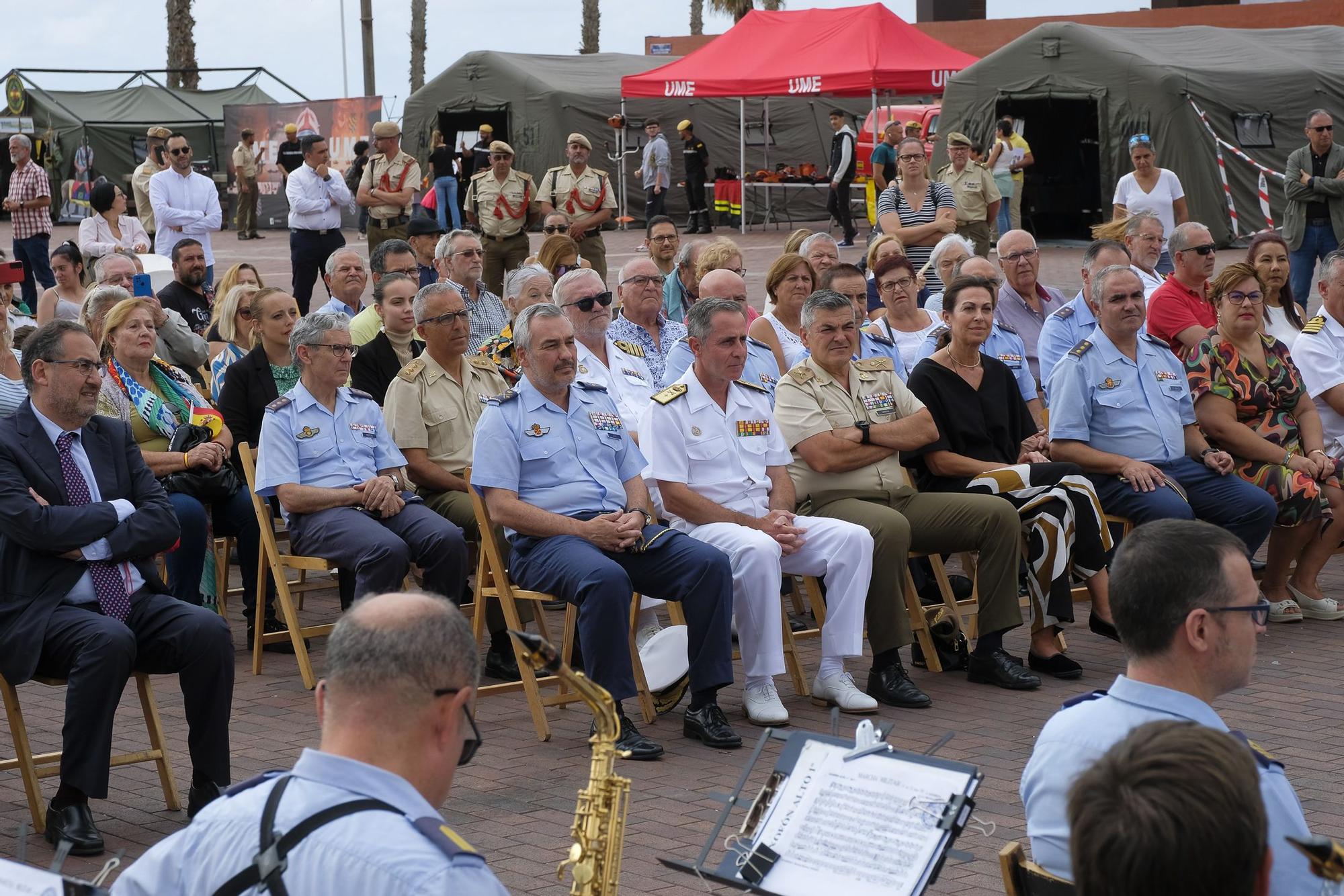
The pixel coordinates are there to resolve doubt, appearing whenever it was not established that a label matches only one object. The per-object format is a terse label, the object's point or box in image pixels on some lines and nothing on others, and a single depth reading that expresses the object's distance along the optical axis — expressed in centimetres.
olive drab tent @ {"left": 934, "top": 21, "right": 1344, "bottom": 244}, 2220
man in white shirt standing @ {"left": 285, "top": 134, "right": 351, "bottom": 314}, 1391
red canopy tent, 2264
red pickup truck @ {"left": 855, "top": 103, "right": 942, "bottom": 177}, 2625
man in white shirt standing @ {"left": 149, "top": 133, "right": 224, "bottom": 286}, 1361
